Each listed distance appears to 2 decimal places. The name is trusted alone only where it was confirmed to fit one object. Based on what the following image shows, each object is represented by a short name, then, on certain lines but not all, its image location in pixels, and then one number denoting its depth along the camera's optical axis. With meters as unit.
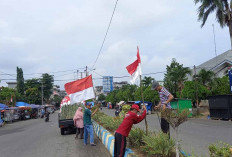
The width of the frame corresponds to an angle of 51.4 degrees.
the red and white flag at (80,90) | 11.70
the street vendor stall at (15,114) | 37.66
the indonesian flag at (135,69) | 7.50
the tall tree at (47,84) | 82.62
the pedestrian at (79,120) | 11.66
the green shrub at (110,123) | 9.69
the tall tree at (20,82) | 73.44
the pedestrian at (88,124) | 9.96
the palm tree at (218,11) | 23.67
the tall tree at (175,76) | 30.13
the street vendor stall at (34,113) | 46.56
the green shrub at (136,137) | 6.84
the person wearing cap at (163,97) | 6.12
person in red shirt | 5.61
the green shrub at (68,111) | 15.03
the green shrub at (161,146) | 5.25
